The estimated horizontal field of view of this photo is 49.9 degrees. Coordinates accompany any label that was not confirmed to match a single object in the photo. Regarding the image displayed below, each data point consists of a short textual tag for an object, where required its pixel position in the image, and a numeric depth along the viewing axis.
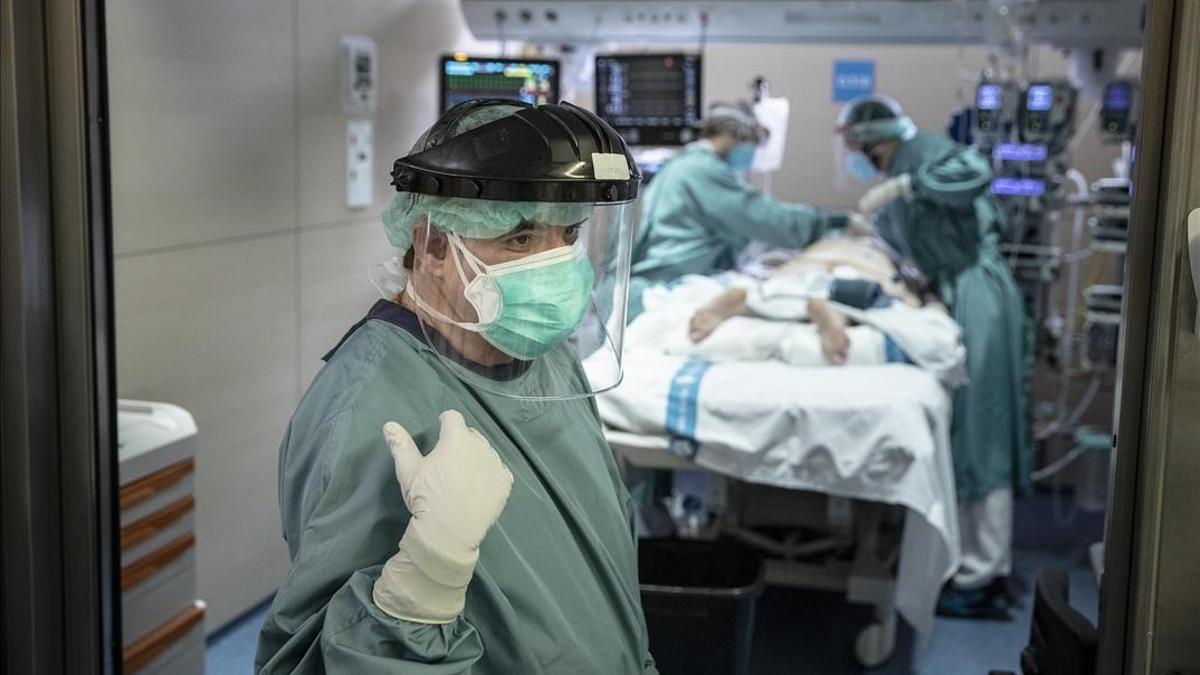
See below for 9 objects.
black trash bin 3.01
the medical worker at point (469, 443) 1.41
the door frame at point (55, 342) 1.99
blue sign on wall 6.04
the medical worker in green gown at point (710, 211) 4.54
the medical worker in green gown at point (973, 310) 4.40
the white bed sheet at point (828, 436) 3.37
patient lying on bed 3.80
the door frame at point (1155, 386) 1.65
